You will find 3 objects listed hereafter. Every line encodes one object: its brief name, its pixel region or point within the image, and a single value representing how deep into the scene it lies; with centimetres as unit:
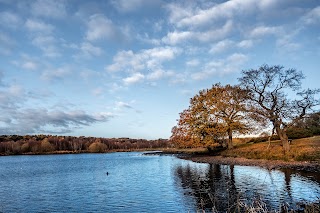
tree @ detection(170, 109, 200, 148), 6506
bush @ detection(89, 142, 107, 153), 17775
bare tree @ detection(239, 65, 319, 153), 4341
